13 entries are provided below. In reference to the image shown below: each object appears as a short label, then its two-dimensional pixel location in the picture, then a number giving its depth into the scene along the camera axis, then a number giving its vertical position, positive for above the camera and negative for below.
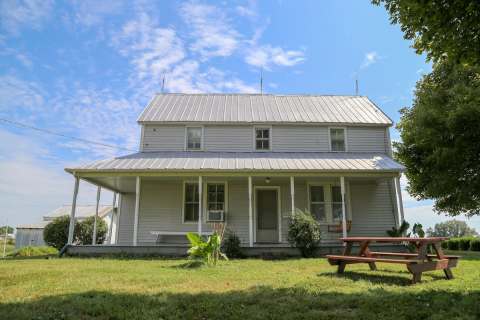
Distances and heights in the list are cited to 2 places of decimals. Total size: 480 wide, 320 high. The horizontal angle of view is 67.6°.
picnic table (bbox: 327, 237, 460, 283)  6.40 -0.44
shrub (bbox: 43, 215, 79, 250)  19.64 +0.05
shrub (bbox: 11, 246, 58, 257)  17.63 -0.85
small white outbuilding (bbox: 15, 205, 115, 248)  35.06 +0.27
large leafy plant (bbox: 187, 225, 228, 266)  9.61 -0.36
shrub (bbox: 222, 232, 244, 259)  12.01 -0.43
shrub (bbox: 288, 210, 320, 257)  11.84 +0.04
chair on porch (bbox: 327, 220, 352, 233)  14.24 +0.34
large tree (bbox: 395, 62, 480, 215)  15.19 +4.19
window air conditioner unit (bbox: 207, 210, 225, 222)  14.79 +0.76
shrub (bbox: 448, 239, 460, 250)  25.64 -0.57
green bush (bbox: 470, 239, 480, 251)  23.20 -0.56
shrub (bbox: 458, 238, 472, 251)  24.53 -0.52
